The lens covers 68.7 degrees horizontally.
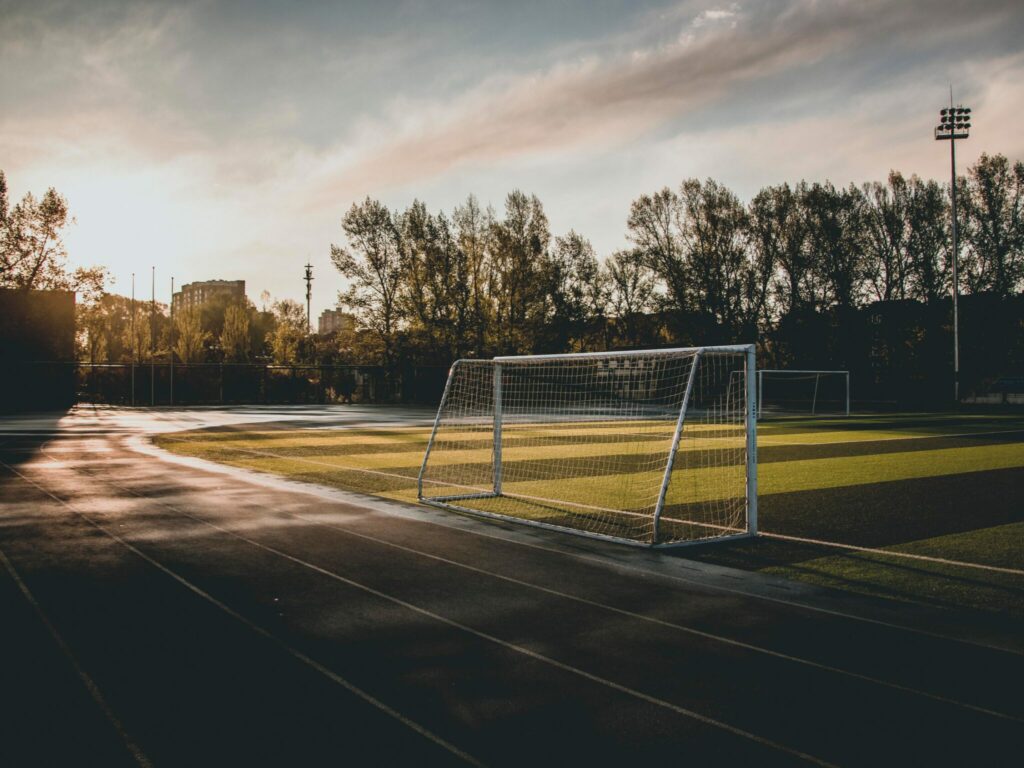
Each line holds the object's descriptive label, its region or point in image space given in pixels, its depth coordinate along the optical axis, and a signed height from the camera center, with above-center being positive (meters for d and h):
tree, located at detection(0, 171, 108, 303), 46.28 +7.97
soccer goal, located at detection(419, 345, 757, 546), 9.02 -1.96
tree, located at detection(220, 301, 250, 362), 53.50 +2.65
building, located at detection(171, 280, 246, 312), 192.48 +22.05
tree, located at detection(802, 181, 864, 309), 52.69 +9.08
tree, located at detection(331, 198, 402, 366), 53.25 +7.57
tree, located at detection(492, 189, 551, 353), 54.91 +6.99
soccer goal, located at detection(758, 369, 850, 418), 47.25 -1.25
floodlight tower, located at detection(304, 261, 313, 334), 74.12 +9.13
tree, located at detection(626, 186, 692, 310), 55.06 +9.53
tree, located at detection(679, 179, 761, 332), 54.62 +8.41
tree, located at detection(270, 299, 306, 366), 56.53 +2.19
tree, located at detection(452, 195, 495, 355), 55.03 +8.79
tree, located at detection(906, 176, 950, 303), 51.28 +8.89
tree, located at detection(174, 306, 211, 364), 50.00 +2.16
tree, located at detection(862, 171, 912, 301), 52.22 +9.13
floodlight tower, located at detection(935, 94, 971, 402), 45.17 +15.01
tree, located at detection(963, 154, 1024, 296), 49.34 +9.46
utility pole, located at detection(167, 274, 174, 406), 43.12 +0.24
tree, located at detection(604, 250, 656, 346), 57.47 +6.14
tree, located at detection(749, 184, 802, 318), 53.50 +8.83
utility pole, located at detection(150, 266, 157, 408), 43.94 +0.80
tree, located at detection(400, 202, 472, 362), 53.94 +6.46
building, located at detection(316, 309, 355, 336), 53.28 +3.69
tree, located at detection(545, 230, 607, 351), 56.34 +6.08
